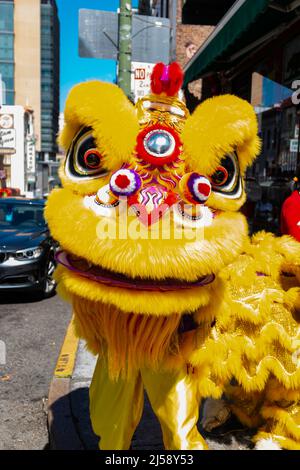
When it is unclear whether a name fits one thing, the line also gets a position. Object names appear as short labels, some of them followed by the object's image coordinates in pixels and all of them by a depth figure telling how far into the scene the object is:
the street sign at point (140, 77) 6.04
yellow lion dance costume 1.78
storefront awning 4.17
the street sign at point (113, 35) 6.33
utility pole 5.41
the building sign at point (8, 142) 39.41
